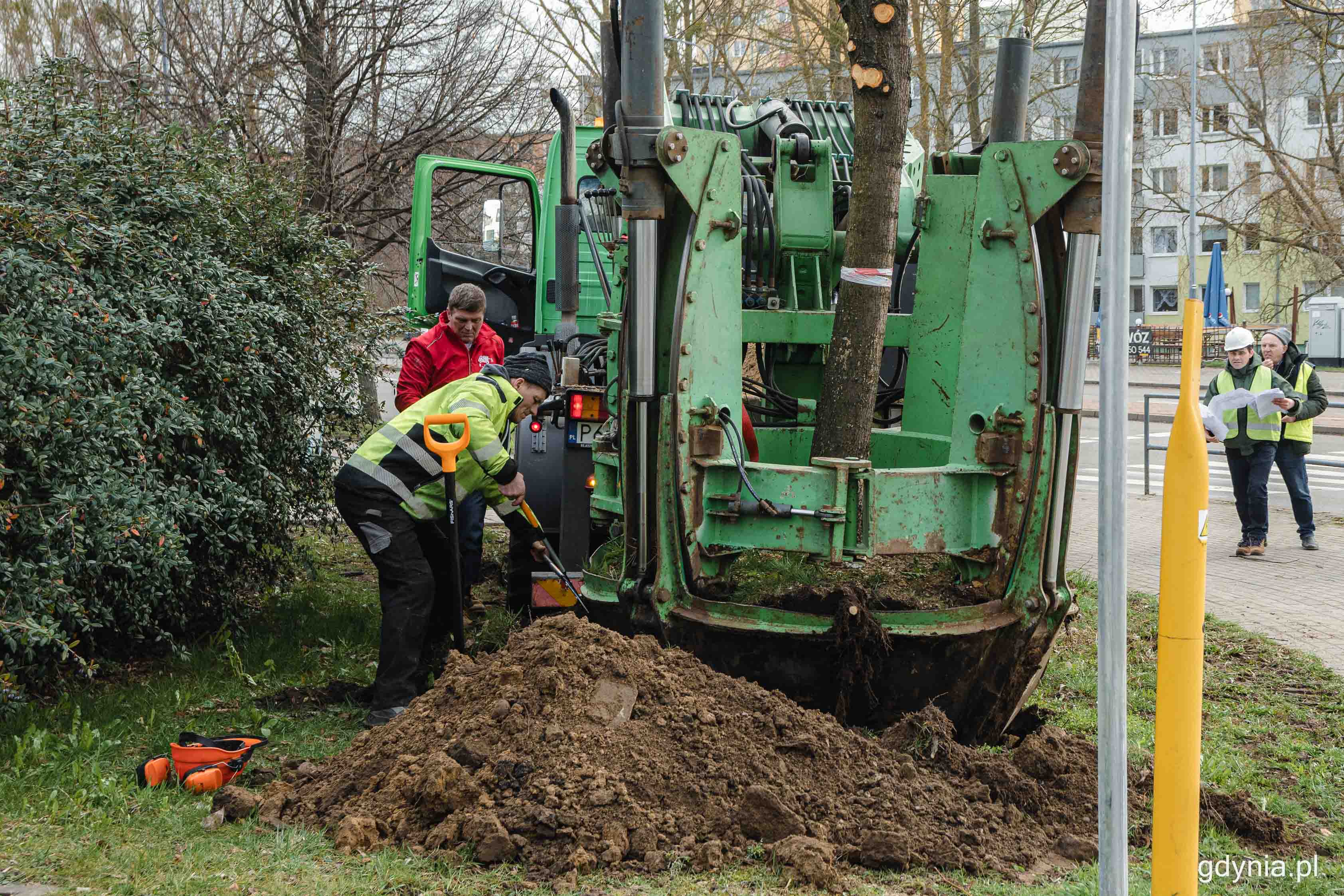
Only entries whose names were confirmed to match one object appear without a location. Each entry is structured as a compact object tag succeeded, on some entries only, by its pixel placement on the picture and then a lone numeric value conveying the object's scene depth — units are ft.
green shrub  15.38
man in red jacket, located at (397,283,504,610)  23.15
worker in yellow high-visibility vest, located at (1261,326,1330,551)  32.48
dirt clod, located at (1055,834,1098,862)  12.65
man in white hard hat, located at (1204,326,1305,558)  31.96
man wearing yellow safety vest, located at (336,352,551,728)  17.28
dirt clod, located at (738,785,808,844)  12.28
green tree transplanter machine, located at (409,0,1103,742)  14.48
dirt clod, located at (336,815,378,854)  12.28
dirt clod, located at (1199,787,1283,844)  13.28
